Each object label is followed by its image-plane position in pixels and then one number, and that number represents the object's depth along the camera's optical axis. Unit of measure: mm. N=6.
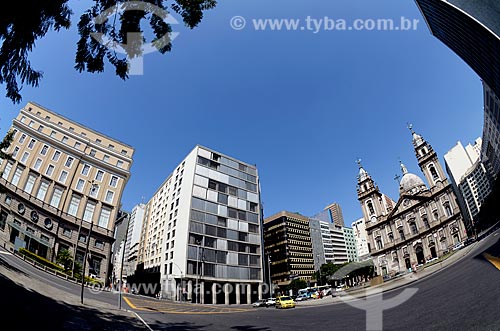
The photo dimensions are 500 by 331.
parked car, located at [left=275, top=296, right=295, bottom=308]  25938
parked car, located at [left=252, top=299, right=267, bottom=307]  33250
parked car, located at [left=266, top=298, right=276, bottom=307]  32688
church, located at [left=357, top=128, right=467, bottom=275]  61406
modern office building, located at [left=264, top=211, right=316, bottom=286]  111412
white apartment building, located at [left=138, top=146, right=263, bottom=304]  37719
